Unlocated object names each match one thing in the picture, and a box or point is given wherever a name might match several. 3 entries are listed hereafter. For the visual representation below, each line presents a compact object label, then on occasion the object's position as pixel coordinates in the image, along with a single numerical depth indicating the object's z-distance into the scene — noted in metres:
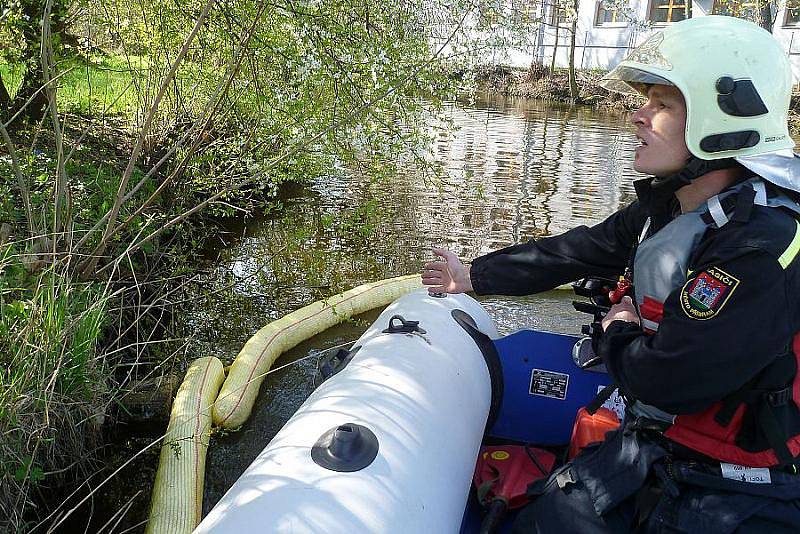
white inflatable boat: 1.50
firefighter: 1.38
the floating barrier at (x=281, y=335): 3.29
